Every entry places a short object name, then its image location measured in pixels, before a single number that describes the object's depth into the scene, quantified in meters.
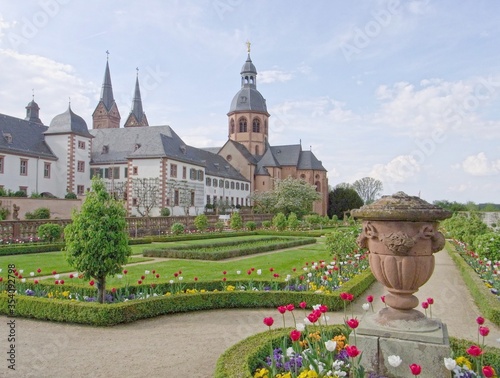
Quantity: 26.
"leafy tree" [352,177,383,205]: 98.75
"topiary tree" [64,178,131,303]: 7.59
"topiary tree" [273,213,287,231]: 34.62
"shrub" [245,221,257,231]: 34.09
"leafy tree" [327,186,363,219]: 68.62
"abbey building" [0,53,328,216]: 38.56
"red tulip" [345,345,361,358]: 3.38
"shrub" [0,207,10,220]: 25.06
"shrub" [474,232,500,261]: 12.86
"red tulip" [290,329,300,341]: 3.79
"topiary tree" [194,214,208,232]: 30.62
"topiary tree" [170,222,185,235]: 27.73
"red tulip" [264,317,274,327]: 3.99
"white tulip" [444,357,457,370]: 3.33
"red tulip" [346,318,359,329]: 3.91
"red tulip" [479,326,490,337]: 3.88
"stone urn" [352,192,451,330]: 4.26
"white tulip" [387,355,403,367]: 3.40
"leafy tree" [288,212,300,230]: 35.75
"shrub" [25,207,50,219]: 27.92
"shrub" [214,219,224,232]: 32.70
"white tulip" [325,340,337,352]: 3.59
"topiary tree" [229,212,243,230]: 33.20
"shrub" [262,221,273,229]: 39.03
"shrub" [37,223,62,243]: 20.50
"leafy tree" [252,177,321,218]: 55.16
